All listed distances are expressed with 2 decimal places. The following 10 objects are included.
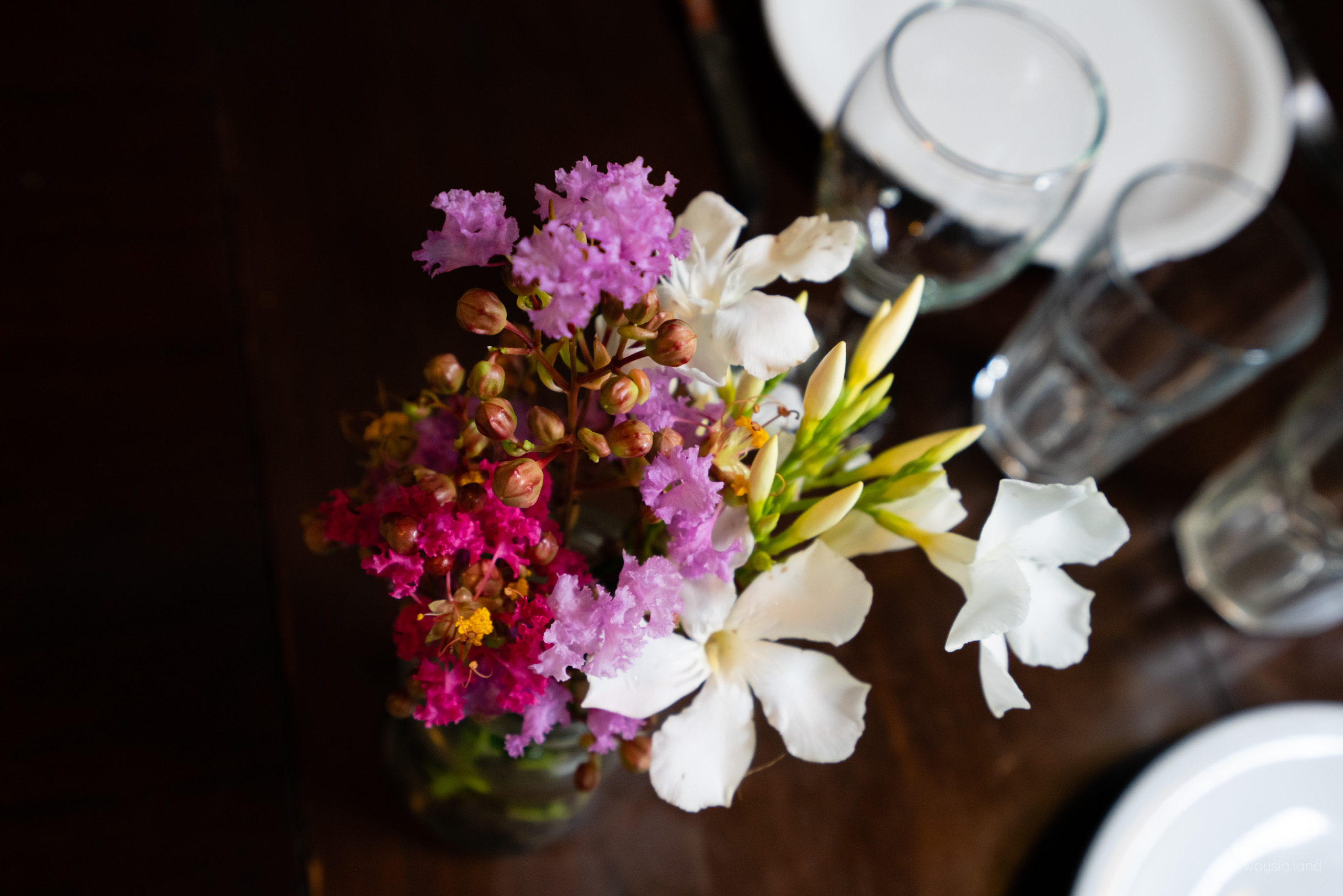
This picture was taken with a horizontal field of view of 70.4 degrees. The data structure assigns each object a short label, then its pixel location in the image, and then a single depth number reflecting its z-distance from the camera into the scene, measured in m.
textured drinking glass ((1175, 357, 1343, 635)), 0.56
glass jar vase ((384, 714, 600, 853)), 0.33
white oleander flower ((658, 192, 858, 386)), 0.23
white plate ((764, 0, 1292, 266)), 0.64
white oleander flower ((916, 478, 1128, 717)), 0.23
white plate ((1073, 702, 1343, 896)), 0.45
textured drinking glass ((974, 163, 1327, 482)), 0.54
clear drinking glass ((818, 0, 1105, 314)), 0.43
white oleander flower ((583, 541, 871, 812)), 0.25
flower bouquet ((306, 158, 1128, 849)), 0.22
